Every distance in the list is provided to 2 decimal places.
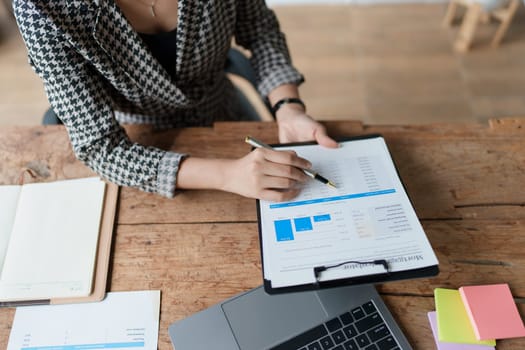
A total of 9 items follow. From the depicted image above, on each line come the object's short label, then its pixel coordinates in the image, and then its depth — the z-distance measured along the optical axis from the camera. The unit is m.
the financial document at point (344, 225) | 0.74
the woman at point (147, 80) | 0.81
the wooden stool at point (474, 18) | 2.12
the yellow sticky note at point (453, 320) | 0.74
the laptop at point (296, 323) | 0.74
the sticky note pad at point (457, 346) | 0.73
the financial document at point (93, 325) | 0.75
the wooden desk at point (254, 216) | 0.80
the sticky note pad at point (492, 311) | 0.74
